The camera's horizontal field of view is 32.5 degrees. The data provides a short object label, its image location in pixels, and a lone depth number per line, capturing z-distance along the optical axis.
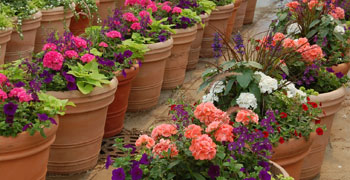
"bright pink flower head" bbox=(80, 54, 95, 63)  4.16
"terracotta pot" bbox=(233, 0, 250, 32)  9.05
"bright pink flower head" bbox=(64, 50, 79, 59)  4.11
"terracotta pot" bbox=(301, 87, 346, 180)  4.12
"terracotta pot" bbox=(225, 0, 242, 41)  7.96
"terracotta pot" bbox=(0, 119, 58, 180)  3.28
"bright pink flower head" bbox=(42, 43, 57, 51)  4.15
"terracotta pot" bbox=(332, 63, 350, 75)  4.84
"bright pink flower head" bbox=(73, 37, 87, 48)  4.28
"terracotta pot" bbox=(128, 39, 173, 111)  5.27
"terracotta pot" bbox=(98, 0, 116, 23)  7.49
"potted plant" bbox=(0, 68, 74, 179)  3.28
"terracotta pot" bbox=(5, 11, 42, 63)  5.38
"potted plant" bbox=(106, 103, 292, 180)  2.61
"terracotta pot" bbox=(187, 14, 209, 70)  6.59
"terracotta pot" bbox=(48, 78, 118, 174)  4.04
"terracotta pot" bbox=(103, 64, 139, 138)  4.74
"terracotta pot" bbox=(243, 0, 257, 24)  9.69
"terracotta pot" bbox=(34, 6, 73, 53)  5.81
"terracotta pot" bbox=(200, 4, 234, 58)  7.12
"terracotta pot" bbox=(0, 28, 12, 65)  4.86
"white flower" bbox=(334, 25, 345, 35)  5.17
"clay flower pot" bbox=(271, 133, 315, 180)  3.41
